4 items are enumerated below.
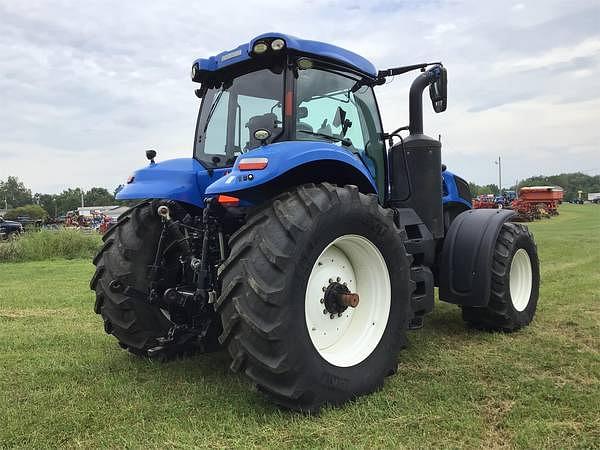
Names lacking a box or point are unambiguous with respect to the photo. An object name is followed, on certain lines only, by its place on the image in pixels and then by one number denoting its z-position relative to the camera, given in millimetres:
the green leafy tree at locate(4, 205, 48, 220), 69938
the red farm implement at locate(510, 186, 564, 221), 33031
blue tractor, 3074
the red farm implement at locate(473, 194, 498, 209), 30131
